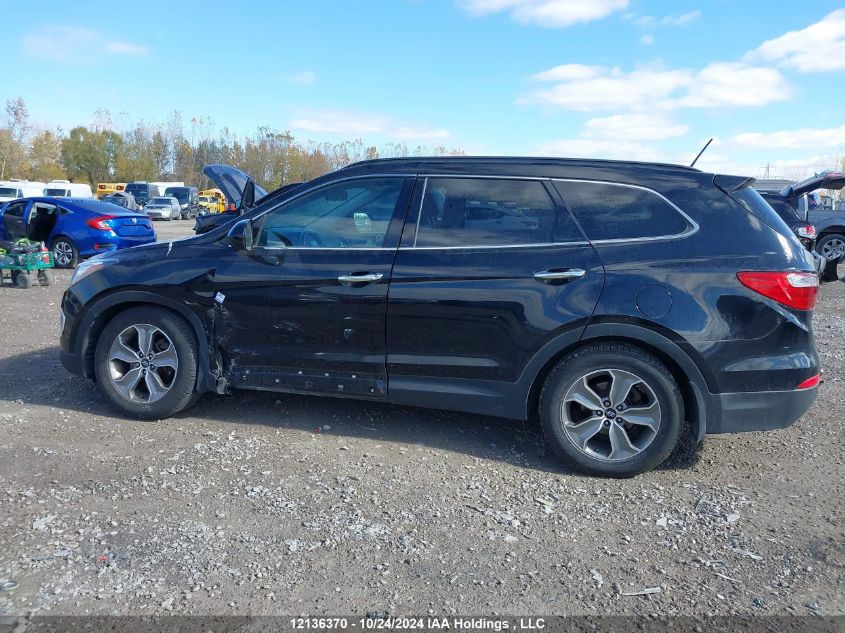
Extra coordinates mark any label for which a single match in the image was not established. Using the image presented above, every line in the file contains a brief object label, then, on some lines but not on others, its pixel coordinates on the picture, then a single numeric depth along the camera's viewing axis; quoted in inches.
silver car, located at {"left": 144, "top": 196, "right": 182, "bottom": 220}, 1766.7
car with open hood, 245.6
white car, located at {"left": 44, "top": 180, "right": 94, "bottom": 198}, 1444.8
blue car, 538.3
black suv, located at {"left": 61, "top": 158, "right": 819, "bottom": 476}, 152.4
